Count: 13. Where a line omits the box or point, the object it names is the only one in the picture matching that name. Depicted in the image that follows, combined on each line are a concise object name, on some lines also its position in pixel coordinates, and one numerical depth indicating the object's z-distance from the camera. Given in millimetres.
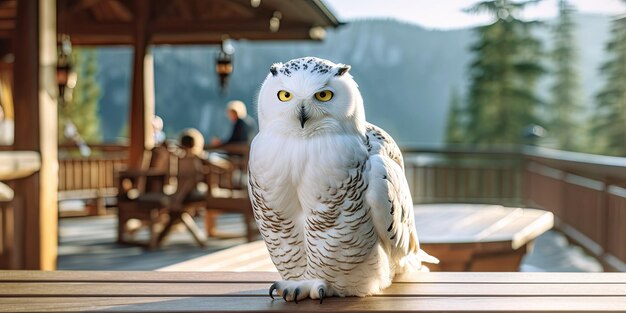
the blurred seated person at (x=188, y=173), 6422
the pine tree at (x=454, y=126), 28283
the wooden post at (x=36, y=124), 3959
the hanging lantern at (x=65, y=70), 7363
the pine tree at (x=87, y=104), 29594
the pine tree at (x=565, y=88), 28016
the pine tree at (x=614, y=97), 22031
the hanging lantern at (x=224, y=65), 8508
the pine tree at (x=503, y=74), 22750
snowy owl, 1479
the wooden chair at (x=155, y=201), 6441
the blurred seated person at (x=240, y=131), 7632
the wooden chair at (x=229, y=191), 6502
